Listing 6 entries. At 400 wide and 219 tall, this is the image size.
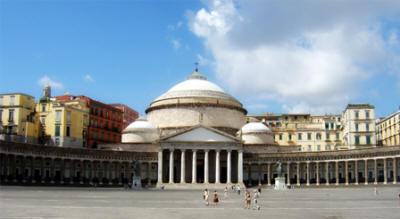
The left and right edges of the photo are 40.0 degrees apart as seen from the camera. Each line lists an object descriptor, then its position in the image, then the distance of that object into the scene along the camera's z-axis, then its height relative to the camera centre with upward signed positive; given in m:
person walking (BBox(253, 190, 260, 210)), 38.81 -2.23
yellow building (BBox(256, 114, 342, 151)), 138.25 +10.59
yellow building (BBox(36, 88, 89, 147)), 108.50 +10.08
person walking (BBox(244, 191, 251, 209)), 39.25 -1.87
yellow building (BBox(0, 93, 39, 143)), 100.00 +10.29
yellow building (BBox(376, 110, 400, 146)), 120.65 +10.94
